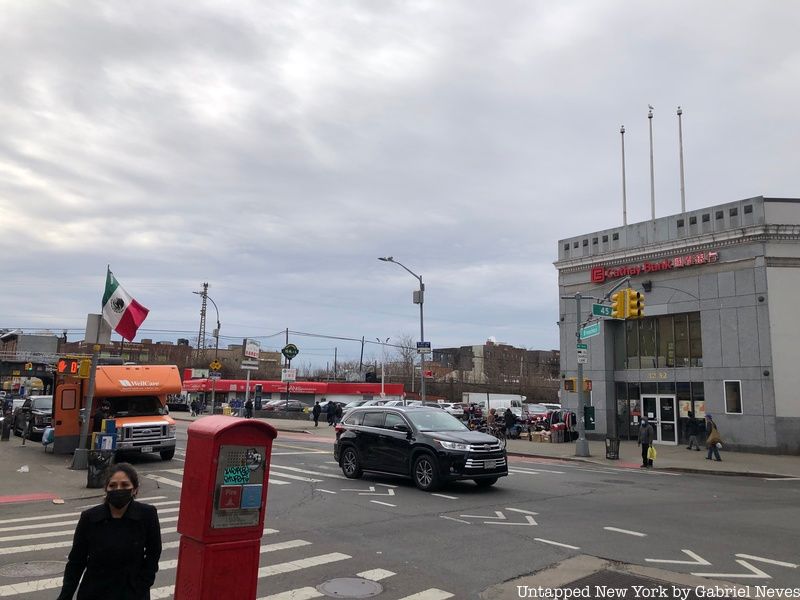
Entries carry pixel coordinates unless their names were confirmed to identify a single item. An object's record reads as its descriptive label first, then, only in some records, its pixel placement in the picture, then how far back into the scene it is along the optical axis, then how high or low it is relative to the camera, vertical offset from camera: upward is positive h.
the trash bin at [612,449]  23.27 -1.44
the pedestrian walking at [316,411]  39.71 -0.87
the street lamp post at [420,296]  34.02 +5.37
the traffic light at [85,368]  17.09 +0.50
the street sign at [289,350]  50.22 +3.42
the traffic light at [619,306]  22.50 +3.49
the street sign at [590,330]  23.45 +2.73
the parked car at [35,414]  24.94 -1.12
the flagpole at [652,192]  33.25 +11.07
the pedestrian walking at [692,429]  26.74 -0.75
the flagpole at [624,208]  34.08 +10.36
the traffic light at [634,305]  22.41 +3.53
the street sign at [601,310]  23.50 +3.48
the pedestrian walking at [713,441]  22.98 -1.02
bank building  25.47 +3.69
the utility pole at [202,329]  85.06 +8.17
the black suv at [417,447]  13.63 -1.02
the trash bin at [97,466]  14.25 -1.68
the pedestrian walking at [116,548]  4.00 -0.98
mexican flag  17.42 +2.09
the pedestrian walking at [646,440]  21.34 -1.00
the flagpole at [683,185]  32.18 +11.01
